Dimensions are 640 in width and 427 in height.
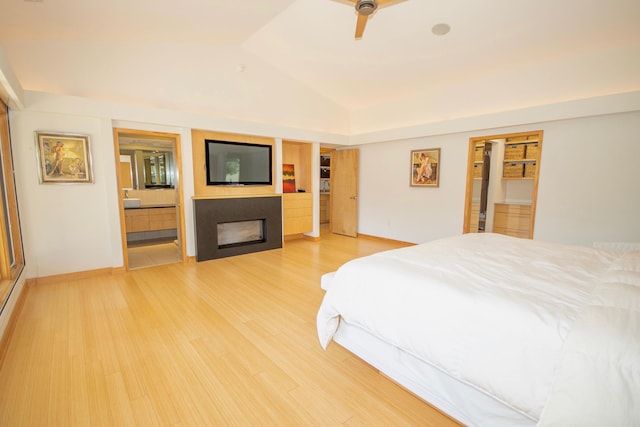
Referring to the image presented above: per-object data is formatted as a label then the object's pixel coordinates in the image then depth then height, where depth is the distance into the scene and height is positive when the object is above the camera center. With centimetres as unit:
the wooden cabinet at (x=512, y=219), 534 -67
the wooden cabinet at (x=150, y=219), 554 -74
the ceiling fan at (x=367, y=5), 221 +141
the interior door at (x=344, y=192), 646 -19
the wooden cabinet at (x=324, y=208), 812 -71
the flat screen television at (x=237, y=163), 466 +35
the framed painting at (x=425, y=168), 509 +31
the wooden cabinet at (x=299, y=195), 568 -24
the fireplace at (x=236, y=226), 446 -74
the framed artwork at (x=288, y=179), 601 +10
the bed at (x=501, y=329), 97 -64
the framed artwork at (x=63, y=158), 331 +30
